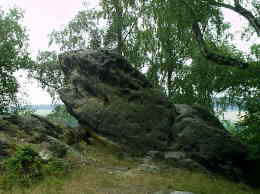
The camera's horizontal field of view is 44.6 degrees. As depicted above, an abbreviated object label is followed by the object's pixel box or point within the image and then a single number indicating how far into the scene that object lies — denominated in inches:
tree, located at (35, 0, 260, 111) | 1280.8
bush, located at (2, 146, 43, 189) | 581.6
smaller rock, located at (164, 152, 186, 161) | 767.7
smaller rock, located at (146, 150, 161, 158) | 781.3
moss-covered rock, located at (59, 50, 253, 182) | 790.5
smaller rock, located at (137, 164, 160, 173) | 709.0
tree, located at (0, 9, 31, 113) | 1332.4
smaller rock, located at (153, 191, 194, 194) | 498.8
